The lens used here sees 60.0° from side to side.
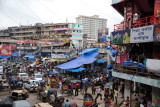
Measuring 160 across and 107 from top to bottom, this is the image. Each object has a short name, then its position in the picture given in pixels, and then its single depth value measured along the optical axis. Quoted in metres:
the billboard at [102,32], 58.36
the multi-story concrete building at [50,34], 52.56
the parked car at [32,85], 16.45
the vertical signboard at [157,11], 10.39
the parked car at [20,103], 8.35
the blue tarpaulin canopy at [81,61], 23.09
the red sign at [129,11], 12.90
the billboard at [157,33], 9.46
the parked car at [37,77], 20.14
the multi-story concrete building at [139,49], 9.59
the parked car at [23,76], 20.23
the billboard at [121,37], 11.72
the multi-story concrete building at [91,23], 150.62
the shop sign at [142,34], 9.95
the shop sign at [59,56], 31.95
